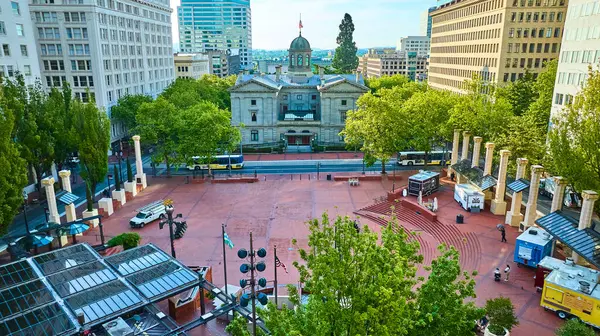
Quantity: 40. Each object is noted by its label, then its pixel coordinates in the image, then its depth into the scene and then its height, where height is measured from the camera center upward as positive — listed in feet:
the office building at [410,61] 652.48 -0.57
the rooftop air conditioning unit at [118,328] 70.59 -44.76
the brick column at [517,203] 124.36 -41.53
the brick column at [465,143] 164.86 -31.99
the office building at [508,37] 253.65 +15.15
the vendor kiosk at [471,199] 137.80 -44.70
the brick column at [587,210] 90.12 -31.80
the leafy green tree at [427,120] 178.09 -25.08
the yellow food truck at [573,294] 79.15 -43.91
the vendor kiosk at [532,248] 98.84 -43.46
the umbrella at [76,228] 114.42 -45.34
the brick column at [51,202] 116.54 -39.06
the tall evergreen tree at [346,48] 463.83 +13.58
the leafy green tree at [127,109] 235.40 -27.06
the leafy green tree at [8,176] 94.33 -26.29
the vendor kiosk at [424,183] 152.56 -44.06
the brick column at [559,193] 101.02 -31.81
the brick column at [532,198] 112.35 -37.24
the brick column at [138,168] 172.01 -43.72
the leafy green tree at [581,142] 87.66 -17.39
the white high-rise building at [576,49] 154.94 +4.53
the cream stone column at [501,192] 133.39 -41.65
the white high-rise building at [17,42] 172.55 +7.44
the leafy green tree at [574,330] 64.75 -40.97
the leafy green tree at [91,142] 132.46 -25.71
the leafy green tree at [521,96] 216.33 -17.90
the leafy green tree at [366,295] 42.37 -24.85
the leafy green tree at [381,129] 176.55 -28.34
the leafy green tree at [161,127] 180.24 -28.31
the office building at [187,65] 433.07 -4.80
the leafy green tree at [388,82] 372.99 -18.64
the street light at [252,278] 54.24 -28.21
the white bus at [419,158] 210.24 -48.02
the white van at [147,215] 133.27 -49.06
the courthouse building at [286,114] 250.98 -31.37
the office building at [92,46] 223.10 +7.97
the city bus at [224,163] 206.69 -50.03
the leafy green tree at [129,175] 164.83 -44.05
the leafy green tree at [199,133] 177.78 -30.44
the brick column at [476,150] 154.04 -32.58
